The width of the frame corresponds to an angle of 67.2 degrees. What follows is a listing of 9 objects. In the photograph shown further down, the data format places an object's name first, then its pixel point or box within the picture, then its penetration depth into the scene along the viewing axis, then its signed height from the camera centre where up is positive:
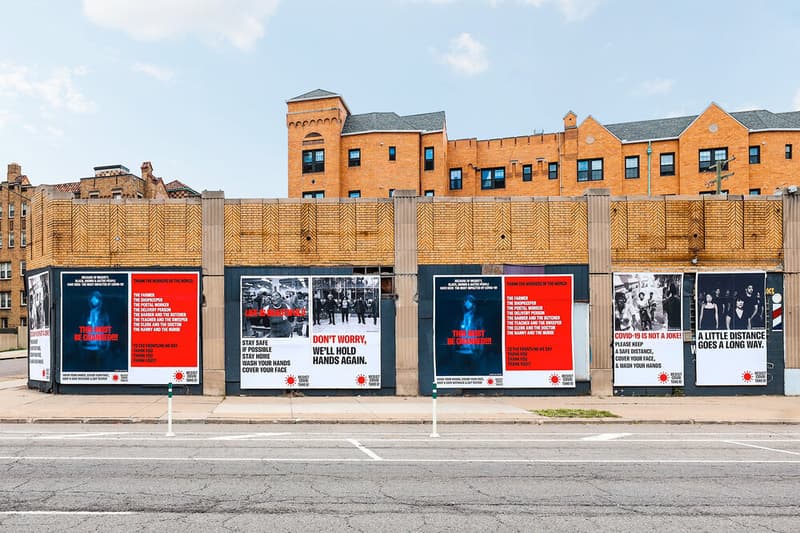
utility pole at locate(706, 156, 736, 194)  29.30 +5.80
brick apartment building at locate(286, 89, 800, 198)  42.84 +9.89
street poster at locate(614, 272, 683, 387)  20.17 -1.45
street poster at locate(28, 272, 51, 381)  20.47 -1.20
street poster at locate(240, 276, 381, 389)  19.89 -1.40
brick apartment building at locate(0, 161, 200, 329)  68.00 +8.32
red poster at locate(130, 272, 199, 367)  19.81 -0.91
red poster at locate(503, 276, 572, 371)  20.06 -1.14
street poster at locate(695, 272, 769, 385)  20.31 -1.44
